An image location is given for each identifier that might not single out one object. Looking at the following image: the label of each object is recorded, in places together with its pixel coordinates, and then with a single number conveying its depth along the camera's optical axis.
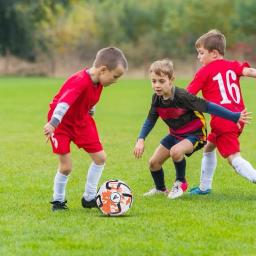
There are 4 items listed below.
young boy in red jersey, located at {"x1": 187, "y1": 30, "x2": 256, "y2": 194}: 16.61
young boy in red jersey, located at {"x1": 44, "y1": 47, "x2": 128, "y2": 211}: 14.39
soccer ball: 14.54
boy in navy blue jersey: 15.84
